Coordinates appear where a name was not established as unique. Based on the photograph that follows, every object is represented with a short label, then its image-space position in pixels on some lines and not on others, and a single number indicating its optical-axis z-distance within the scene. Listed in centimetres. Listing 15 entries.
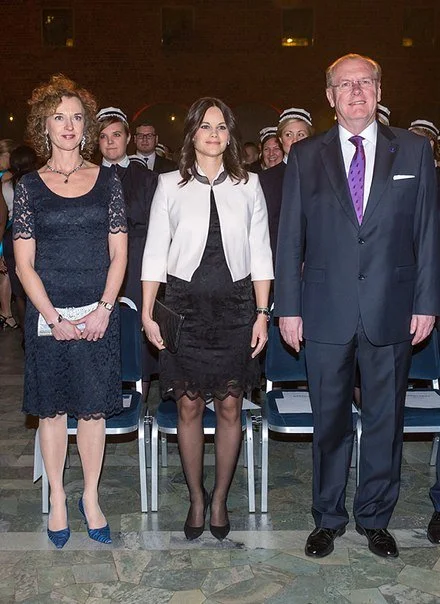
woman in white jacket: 320
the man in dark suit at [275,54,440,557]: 306
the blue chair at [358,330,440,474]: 372
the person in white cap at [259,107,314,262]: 479
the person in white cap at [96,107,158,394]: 486
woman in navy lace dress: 314
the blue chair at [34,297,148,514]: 358
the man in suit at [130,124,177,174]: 627
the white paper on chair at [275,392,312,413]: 369
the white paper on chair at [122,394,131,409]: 375
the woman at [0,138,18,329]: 696
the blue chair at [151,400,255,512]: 355
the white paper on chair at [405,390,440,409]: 376
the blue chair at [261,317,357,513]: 358
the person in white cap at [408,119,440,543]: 338
